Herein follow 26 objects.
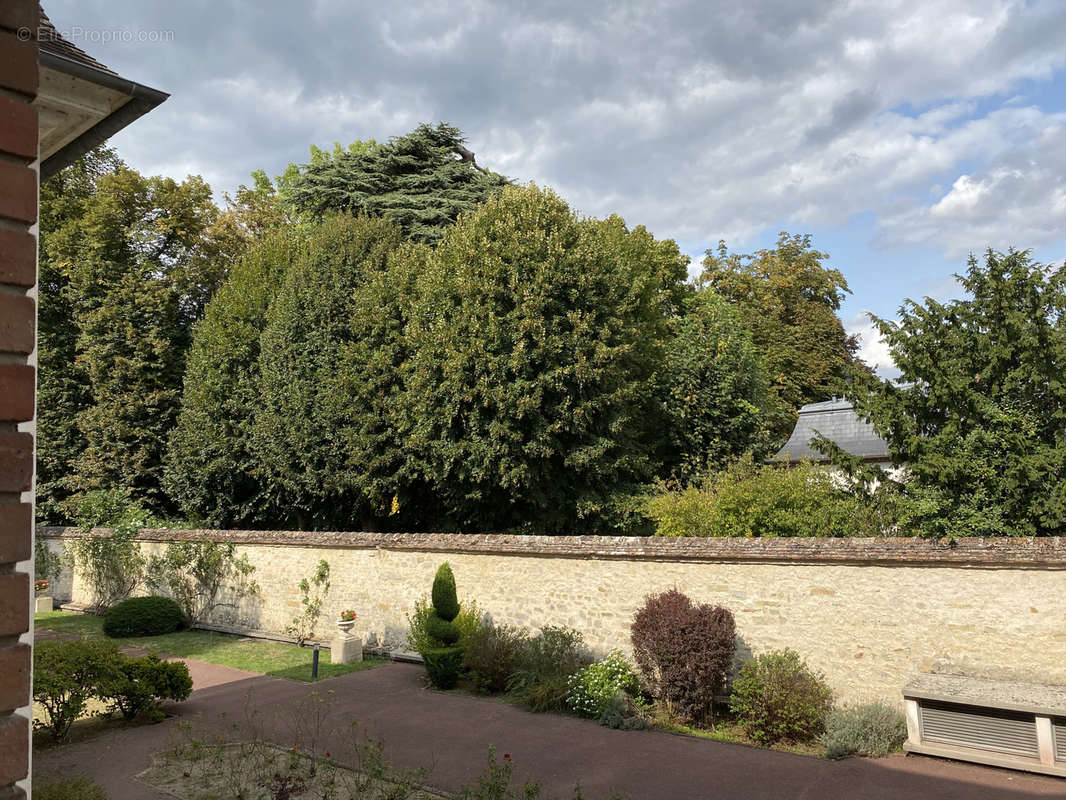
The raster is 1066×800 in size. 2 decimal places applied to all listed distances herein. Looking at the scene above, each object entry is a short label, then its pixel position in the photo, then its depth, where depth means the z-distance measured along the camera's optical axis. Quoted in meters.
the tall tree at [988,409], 10.06
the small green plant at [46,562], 21.50
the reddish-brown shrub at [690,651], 9.62
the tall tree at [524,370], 16.12
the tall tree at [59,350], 24.36
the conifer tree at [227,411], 21.05
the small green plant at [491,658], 11.62
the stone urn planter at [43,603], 19.89
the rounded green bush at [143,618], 16.16
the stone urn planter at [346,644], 13.68
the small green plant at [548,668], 10.52
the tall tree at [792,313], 32.62
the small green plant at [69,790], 6.05
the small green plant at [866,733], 8.35
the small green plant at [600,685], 10.15
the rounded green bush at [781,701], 8.95
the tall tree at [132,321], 23.52
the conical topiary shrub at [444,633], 11.85
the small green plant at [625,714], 9.66
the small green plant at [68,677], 8.77
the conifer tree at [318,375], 18.72
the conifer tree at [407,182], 24.72
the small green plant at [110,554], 19.45
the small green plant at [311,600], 15.32
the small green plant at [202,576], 16.94
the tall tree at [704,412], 20.03
